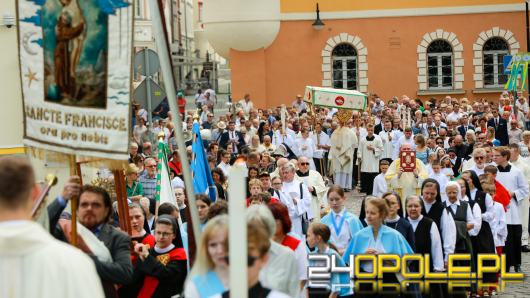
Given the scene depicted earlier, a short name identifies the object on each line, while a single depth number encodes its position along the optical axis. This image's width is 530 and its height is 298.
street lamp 44.84
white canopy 29.92
